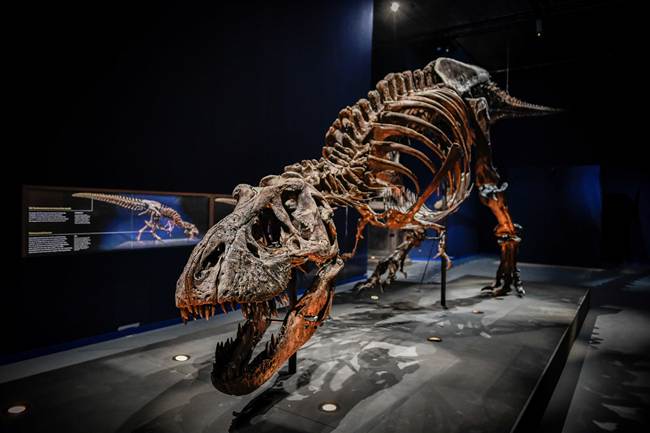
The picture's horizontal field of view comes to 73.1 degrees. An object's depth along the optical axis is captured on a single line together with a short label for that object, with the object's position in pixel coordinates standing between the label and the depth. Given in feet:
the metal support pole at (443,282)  21.04
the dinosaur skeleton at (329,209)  7.90
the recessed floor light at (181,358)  13.25
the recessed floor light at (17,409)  9.87
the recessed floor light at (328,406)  10.11
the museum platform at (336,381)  9.58
